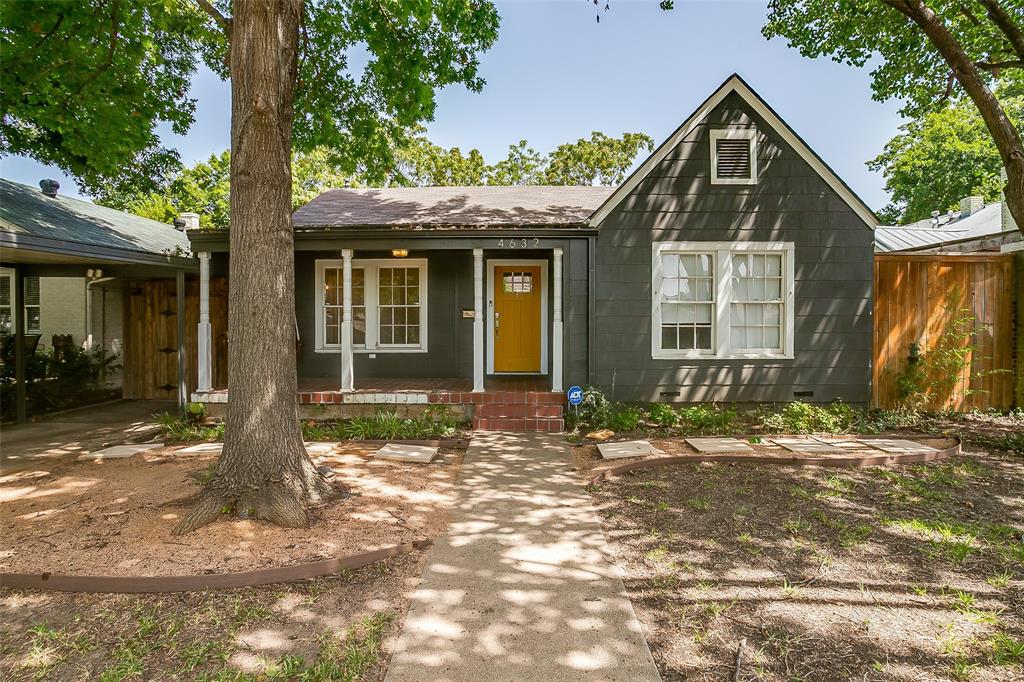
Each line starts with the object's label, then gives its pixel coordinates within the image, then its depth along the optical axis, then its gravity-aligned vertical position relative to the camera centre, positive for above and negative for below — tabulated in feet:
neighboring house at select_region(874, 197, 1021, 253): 32.78 +9.27
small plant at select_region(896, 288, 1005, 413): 26.27 -2.03
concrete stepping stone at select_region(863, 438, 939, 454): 20.20 -4.79
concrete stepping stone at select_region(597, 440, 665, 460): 20.07 -4.87
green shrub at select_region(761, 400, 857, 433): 24.27 -4.34
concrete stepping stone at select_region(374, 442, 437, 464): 19.80 -4.92
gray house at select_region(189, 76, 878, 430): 26.11 +3.13
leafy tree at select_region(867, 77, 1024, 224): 76.59 +28.10
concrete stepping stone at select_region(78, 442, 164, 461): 20.34 -4.98
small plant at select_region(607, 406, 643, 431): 24.82 -4.42
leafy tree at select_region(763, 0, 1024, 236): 28.02 +17.53
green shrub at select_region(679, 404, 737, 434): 24.41 -4.40
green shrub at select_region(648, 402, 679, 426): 25.08 -4.21
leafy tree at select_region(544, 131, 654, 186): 95.71 +33.86
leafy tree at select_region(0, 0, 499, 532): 13.61 +12.67
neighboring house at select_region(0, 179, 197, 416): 23.72 +3.97
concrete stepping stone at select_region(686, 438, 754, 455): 20.62 -4.84
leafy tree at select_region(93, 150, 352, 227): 84.89 +24.05
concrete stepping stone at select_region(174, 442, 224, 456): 20.74 -4.93
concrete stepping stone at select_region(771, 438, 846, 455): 20.45 -4.85
